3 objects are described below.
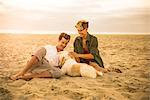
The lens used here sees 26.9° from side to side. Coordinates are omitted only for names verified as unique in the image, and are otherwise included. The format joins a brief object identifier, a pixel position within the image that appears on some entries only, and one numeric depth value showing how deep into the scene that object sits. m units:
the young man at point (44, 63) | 2.53
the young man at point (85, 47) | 2.60
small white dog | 2.53
